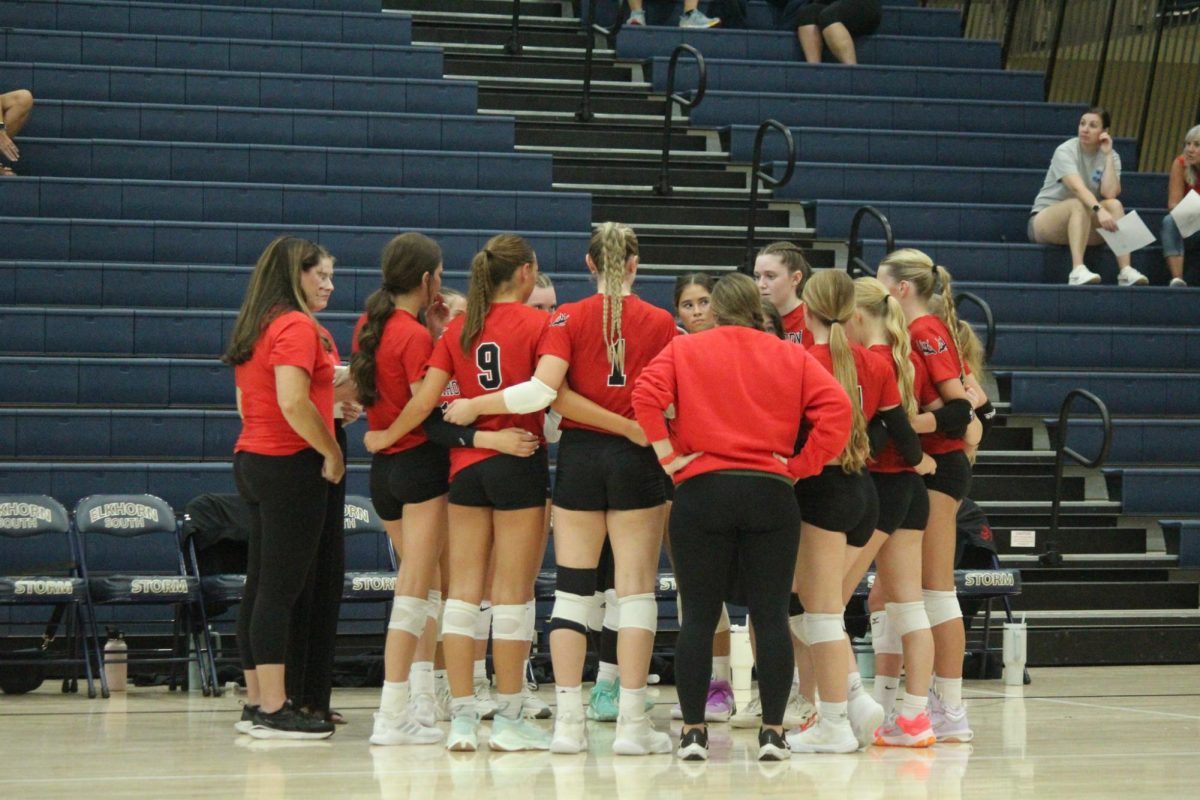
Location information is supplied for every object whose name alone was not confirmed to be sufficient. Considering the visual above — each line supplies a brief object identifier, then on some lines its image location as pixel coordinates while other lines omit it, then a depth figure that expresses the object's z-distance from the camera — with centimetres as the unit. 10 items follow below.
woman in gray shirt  1897
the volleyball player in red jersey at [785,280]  1068
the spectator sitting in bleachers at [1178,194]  1944
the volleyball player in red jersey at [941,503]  1024
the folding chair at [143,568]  1297
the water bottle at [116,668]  1310
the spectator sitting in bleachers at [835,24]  2228
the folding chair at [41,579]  1275
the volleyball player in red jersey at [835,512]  938
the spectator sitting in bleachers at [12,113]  1761
